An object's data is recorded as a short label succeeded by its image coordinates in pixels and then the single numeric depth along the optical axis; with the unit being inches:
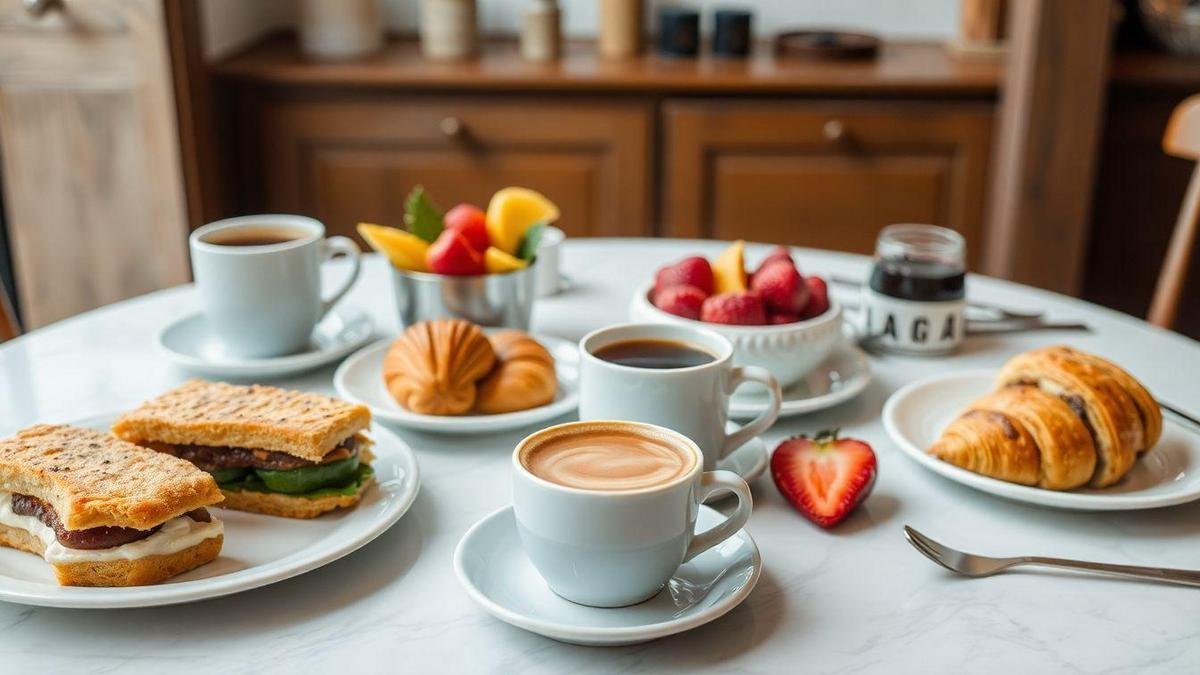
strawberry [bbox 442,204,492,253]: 56.0
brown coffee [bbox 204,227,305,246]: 55.2
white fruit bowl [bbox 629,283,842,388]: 47.8
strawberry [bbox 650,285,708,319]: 49.3
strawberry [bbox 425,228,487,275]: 53.7
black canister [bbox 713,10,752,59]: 111.5
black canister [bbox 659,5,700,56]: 112.1
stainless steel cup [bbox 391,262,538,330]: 53.6
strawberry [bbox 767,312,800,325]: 49.5
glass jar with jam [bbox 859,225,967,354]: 54.0
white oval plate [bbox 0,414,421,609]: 31.9
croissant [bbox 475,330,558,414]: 46.3
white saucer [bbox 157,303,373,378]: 50.5
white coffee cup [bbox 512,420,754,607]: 30.8
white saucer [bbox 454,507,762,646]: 30.6
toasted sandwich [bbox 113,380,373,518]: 38.2
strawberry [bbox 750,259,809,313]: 49.6
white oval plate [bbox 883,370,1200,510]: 38.3
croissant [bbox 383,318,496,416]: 45.1
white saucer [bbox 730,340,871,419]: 46.9
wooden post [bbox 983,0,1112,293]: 100.2
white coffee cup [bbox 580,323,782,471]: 38.6
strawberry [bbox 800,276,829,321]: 50.6
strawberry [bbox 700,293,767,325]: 48.5
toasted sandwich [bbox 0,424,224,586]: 33.0
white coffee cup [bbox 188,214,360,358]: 51.8
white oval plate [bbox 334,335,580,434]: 44.6
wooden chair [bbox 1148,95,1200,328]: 68.1
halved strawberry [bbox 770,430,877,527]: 38.3
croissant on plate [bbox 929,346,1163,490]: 39.3
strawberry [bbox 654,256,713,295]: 51.0
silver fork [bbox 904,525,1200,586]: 34.9
